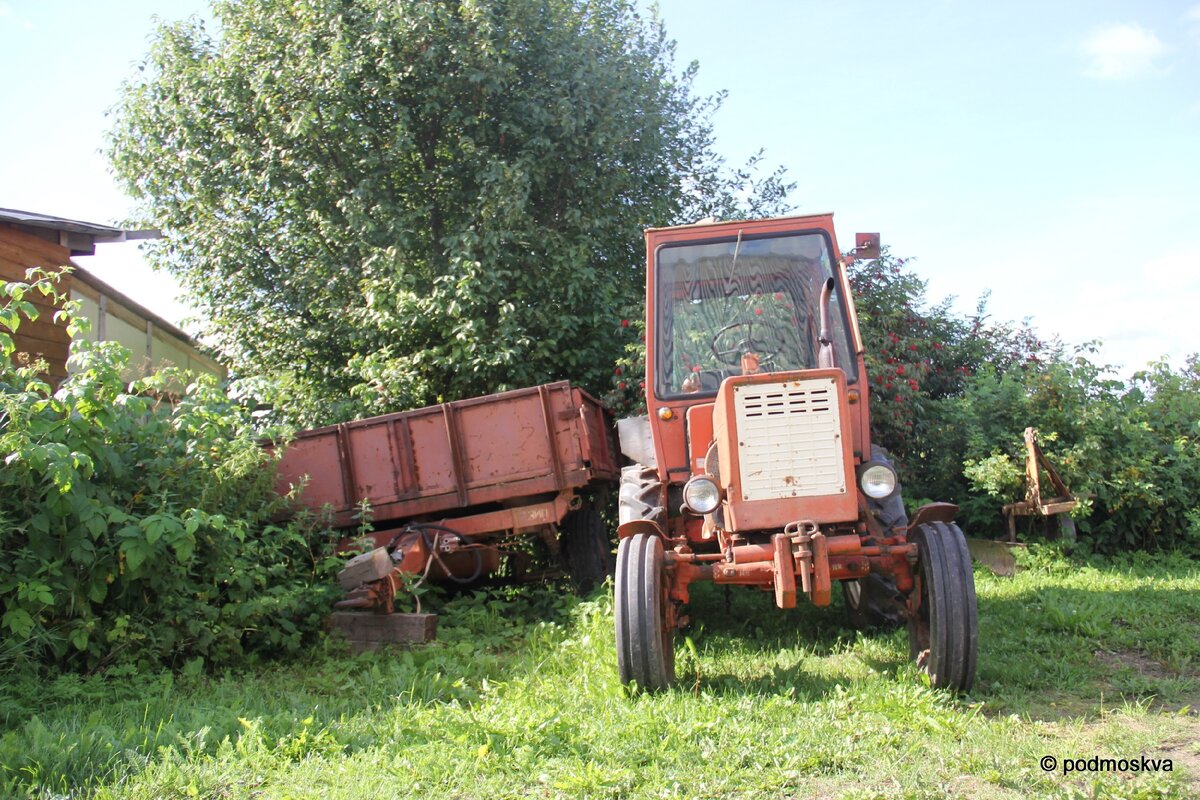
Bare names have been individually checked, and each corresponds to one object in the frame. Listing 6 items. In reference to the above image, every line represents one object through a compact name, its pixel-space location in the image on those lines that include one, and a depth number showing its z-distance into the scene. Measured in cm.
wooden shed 1048
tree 1044
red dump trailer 760
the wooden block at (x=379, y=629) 642
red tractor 459
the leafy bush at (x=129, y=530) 553
